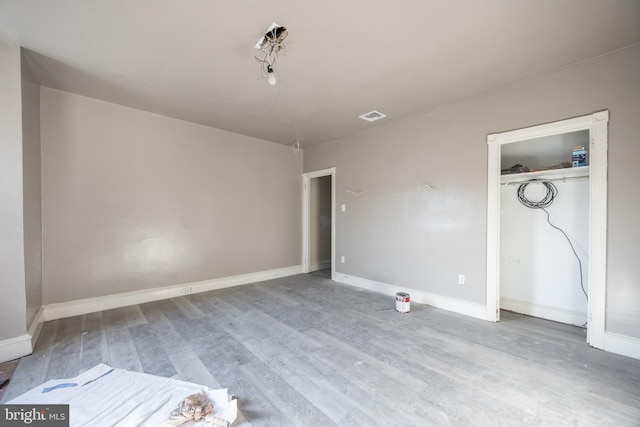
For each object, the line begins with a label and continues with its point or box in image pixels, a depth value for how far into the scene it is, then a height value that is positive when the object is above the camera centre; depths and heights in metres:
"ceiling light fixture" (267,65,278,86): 2.23 +1.20
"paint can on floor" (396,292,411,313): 3.17 -1.16
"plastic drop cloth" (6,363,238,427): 1.48 -1.23
